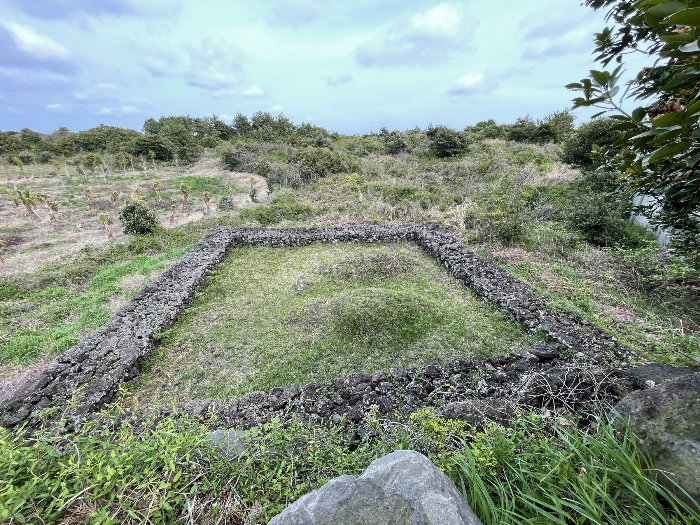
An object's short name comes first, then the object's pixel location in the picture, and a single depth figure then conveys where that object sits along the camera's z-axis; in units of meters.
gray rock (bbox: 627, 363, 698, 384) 2.88
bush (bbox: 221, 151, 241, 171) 21.81
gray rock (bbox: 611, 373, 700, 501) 1.52
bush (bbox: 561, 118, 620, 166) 13.01
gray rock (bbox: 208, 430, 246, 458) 2.39
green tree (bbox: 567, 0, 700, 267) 1.06
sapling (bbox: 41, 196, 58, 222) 12.45
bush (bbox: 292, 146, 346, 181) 18.20
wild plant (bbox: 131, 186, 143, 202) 11.66
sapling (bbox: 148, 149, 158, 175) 24.08
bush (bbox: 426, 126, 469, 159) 22.34
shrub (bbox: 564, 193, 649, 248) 8.56
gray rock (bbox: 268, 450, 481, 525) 1.36
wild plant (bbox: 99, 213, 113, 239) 10.34
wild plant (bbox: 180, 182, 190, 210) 13.19
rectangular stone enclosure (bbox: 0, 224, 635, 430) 4.31
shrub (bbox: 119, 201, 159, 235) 10.97
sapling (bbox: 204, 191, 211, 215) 12.93
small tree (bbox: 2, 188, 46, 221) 12.26
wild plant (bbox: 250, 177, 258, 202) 14.56
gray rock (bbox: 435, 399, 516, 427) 2.90
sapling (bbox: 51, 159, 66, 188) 20.95
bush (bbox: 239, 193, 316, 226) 12.57
